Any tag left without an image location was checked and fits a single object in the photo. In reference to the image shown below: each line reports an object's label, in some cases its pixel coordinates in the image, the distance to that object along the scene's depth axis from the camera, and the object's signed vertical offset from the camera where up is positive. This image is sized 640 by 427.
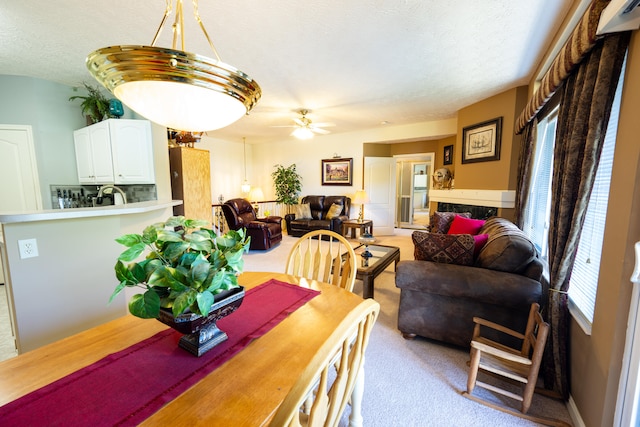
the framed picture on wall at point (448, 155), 5.71 +0.69
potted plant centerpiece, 0.77 -0.29
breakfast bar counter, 1.47 -0.53
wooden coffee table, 2.57 -0.91
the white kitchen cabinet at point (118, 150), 3.14 +0.45
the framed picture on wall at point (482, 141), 3.59 +0.67
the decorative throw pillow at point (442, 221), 3.64 -0.51
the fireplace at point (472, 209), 3.73 -0.38
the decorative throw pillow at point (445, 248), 2.03 -0.50
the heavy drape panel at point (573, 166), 1.31 +0.11
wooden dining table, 0.67 -0.59
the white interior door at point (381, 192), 6.20 -0.15
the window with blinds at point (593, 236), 1.40 -0.30
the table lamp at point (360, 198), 5.57 -0.26
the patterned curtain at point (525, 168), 2.79 +0.20
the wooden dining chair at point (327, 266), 1.55 -0.52
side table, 5.39 -0.84
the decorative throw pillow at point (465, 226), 3.12 -0.50
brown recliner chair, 4.91 -0.77
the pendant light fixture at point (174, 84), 0.88 +0.39
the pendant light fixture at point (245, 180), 6.88 +0.17
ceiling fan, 4.07 +1.04
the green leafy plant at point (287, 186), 6.73 +0.00
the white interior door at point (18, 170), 3.00 +0.20
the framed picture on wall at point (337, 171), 6.32 +0.37
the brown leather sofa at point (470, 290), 1.77 -0.75
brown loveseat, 5.64 -0.75
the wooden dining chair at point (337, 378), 0.47 -0.41
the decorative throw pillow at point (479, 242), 2.14 -0.48
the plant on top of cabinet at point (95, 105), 3.21 +1.04
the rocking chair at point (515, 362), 1.39 -1.07
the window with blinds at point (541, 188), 2.50 -0.03
